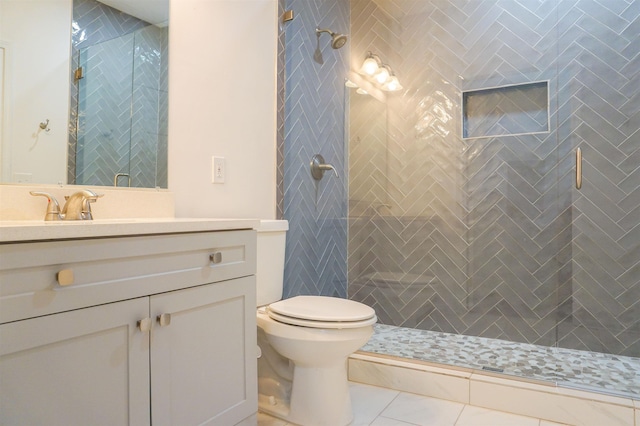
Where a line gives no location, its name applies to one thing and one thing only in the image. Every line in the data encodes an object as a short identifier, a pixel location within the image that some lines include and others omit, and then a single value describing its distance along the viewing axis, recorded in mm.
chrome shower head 2494
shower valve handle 2485
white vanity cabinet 860
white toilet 1569
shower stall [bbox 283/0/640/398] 2342
